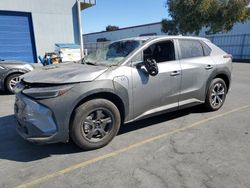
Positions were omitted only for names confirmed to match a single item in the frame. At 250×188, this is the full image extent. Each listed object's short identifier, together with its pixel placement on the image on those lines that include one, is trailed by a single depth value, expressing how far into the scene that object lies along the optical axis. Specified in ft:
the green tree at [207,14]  46.65
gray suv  8.60
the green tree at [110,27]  187.66
